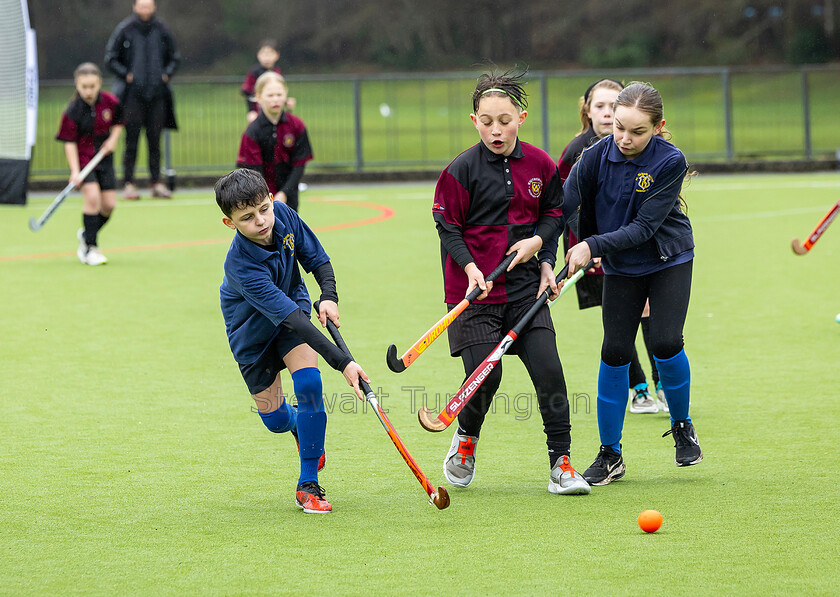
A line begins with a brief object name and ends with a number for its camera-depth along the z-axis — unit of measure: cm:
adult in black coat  2800
